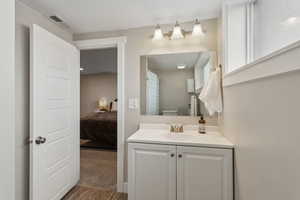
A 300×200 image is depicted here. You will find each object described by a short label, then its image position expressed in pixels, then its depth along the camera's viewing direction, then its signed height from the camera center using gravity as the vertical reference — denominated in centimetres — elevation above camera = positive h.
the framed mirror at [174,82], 209 +25
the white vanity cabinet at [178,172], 146 -69
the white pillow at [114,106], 657 -24
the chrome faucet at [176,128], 201 -35
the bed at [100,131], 411 -81
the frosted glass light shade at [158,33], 203 +84
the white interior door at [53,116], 159 -18
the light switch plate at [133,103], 222 -4
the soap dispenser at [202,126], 197 -31
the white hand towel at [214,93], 179 +8
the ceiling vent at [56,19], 192 +100
